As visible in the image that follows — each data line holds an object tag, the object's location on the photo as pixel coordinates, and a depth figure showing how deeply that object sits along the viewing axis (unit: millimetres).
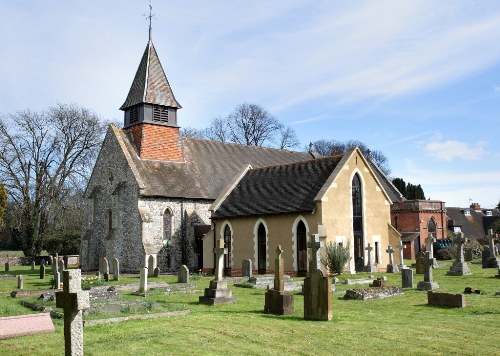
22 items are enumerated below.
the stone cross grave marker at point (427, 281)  18172
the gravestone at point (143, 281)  18578
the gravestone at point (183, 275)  23453
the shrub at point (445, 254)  37381
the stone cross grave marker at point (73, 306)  7035
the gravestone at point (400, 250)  29328
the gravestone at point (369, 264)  26641
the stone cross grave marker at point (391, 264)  26531
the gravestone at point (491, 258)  26688
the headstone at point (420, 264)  24611
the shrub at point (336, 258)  24719
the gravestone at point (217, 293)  15555
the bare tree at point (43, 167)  46438
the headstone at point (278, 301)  13211
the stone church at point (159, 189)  29688
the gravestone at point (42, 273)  28777
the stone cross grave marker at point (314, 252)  13488
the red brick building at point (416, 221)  44312
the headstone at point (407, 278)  19000
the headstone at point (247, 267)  25000
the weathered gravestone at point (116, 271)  25319
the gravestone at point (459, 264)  23312
